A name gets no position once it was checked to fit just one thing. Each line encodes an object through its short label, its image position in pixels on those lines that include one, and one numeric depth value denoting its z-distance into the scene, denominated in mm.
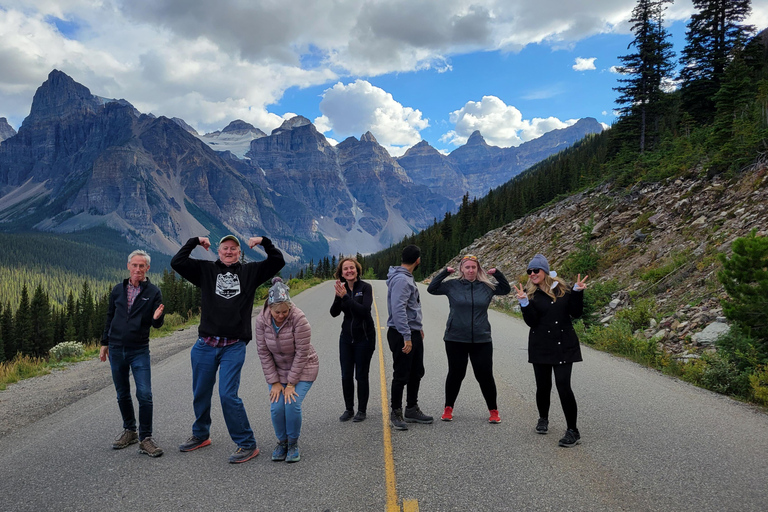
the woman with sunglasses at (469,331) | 5613
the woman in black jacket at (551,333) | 5066
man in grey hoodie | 5621
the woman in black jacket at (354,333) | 5770
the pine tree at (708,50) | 28930
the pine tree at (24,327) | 55694
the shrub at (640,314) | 11617
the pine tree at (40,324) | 58709
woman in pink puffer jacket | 4676
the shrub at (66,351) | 11438
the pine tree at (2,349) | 48212
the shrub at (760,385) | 6309
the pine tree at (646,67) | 30078
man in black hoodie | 4727
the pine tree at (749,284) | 7152
